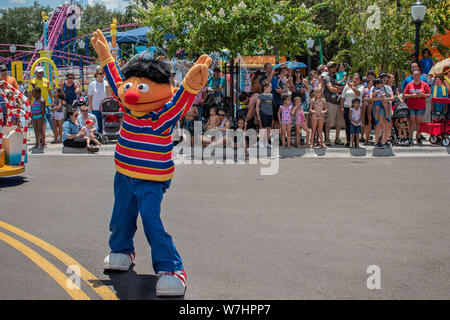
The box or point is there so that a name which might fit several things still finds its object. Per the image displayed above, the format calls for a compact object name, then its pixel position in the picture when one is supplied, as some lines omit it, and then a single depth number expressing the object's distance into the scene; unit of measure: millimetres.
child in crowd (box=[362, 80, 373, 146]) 13453
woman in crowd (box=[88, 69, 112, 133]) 14492
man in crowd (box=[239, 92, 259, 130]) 13266
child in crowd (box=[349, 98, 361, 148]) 12930
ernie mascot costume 4441
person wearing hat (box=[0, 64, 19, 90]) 12398
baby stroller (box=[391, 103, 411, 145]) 13500
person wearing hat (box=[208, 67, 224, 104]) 14359
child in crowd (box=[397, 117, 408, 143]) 13744
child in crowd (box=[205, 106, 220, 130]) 12970
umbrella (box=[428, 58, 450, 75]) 14498
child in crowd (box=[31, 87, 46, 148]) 13836
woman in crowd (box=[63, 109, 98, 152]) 13062
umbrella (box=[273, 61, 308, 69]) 28134
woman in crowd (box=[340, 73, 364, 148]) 13219
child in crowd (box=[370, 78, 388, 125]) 12975
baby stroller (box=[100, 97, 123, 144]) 14117
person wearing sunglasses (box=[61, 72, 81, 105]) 15320
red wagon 13375
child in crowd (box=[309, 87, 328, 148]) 13047
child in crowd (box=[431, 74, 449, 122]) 13398
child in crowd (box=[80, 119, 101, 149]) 13148
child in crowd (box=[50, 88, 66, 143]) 14477
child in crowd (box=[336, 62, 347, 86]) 14878
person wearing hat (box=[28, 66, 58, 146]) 14820
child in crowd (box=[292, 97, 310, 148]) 12898
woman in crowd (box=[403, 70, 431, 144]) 13555
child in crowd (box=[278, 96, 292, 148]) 12912
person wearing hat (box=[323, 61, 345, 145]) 13734
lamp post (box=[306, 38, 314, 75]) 27786
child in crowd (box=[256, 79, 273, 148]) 12859
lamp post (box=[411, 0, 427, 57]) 14428
